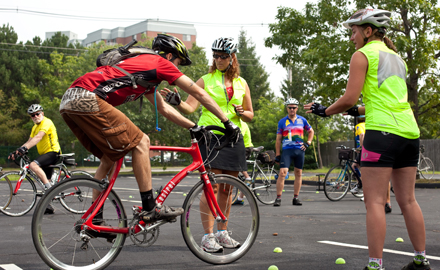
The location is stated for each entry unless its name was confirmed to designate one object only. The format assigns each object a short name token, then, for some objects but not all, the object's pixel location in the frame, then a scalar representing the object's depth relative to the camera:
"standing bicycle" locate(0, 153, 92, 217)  8.62
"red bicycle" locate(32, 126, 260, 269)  3.73
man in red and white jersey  3.68
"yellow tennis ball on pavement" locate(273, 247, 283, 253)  4.81
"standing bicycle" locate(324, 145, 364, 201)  11.02
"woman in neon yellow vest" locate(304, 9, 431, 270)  3.53
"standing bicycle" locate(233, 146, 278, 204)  10.28
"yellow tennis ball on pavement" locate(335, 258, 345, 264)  4.24
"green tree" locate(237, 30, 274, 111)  66.25
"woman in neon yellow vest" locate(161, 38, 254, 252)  4.93
